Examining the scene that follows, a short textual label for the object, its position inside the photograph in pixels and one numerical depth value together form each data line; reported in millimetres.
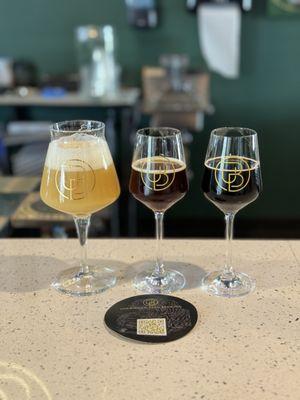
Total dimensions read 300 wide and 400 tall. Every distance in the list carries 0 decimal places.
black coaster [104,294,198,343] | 771
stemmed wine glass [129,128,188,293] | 868
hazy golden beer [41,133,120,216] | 852
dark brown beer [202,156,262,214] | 852
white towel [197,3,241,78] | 2883
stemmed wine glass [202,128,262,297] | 851
